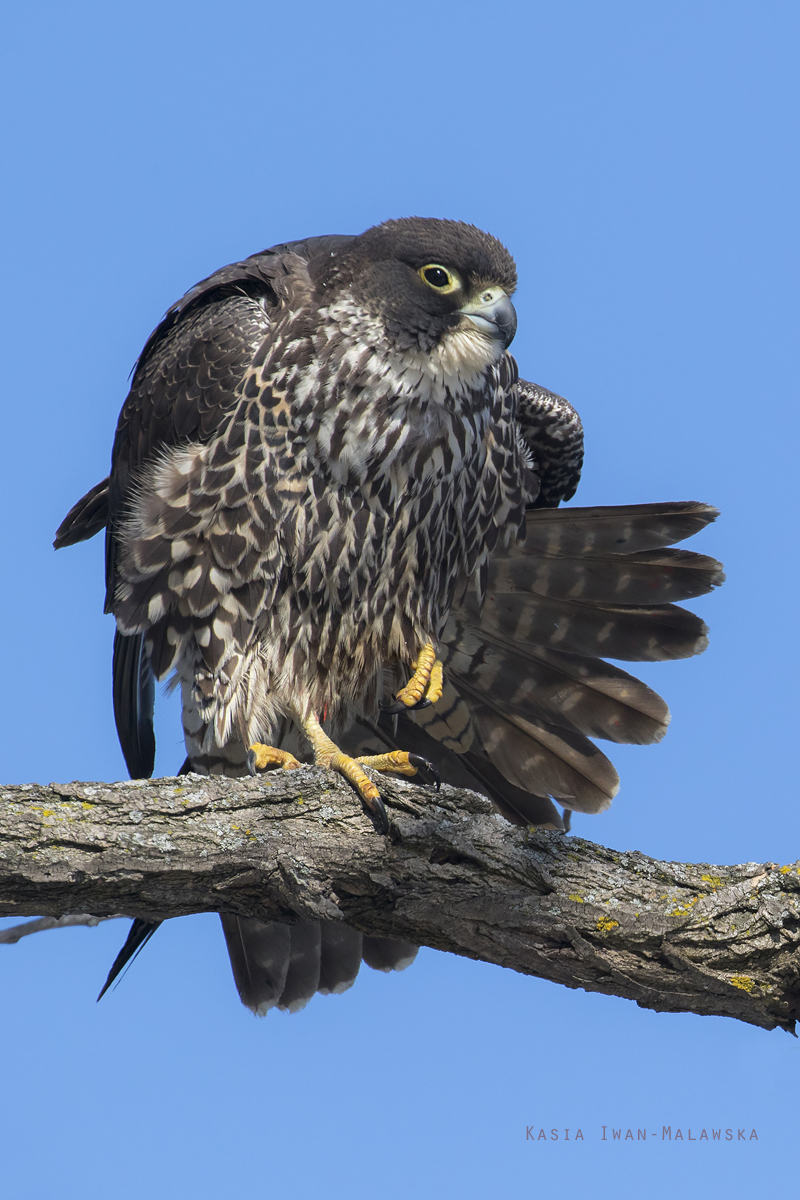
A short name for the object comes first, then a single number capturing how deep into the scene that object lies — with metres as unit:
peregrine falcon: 9.05
